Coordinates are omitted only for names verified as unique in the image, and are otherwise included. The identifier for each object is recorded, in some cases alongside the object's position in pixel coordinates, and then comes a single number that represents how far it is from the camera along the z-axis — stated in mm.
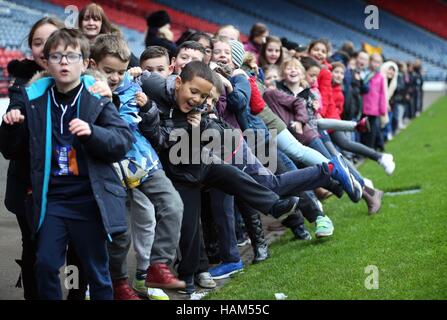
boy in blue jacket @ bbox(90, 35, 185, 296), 5195
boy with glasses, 4309
